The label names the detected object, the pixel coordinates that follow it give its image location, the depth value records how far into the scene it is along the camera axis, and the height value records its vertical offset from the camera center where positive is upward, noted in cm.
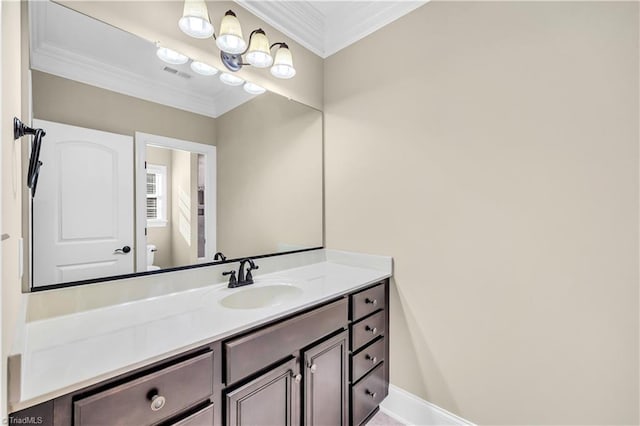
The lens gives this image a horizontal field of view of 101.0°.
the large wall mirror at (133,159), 104 +26
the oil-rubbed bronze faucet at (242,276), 146 -37
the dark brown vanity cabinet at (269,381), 71 -60
